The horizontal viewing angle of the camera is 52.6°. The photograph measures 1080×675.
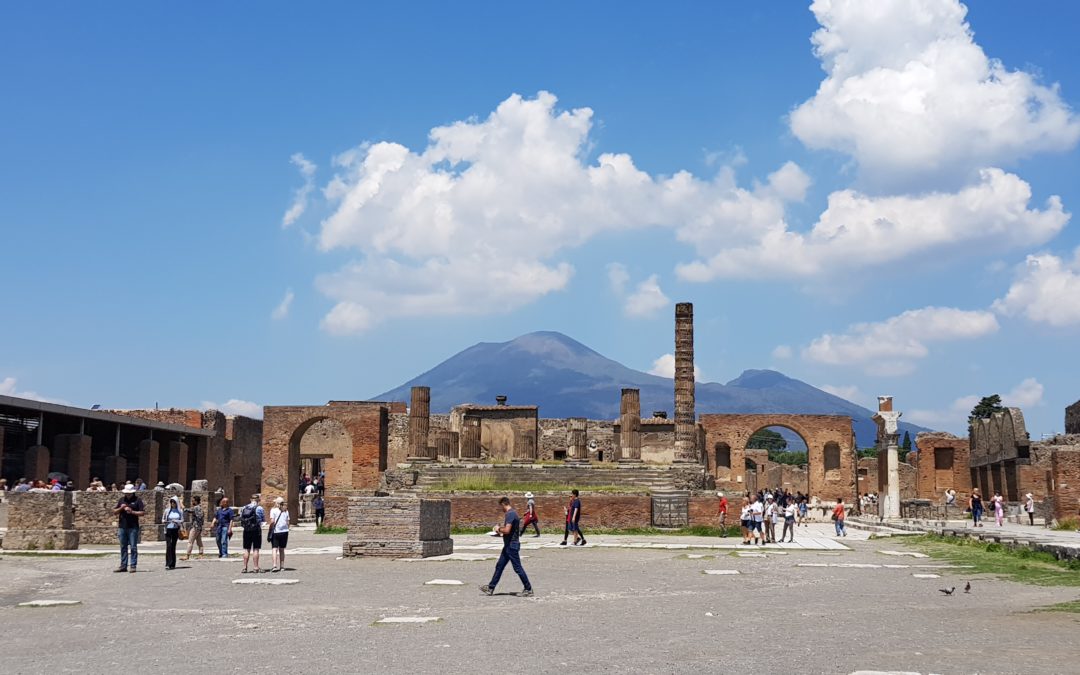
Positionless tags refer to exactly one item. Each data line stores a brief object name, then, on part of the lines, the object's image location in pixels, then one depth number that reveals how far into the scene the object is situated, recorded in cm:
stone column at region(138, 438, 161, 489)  3997
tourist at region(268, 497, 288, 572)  1697
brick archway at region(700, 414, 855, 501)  5672
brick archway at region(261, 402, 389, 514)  4316
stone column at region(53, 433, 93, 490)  3419
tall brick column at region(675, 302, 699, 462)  4044
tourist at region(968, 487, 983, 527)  3275
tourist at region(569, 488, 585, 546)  2414
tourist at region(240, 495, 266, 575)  1711
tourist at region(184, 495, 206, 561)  2040
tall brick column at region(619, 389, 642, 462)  4147
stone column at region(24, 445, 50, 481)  3123
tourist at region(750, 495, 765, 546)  2503
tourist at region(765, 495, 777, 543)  2628
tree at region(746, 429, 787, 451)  13575
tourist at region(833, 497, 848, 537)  3127
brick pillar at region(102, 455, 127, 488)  3712
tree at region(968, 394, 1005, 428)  9144
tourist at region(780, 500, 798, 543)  2659
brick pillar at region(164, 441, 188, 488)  4300
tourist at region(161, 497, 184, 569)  1766
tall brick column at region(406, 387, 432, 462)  4119
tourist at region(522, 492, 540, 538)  2616
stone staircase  3425
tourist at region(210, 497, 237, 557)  2109
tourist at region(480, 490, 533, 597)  1302
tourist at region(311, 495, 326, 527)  3341
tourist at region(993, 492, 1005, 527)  3425
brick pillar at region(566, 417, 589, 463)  4497
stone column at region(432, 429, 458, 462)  4381
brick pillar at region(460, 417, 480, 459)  4506
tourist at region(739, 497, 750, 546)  2517
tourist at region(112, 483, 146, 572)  1698
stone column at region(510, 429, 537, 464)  5019
